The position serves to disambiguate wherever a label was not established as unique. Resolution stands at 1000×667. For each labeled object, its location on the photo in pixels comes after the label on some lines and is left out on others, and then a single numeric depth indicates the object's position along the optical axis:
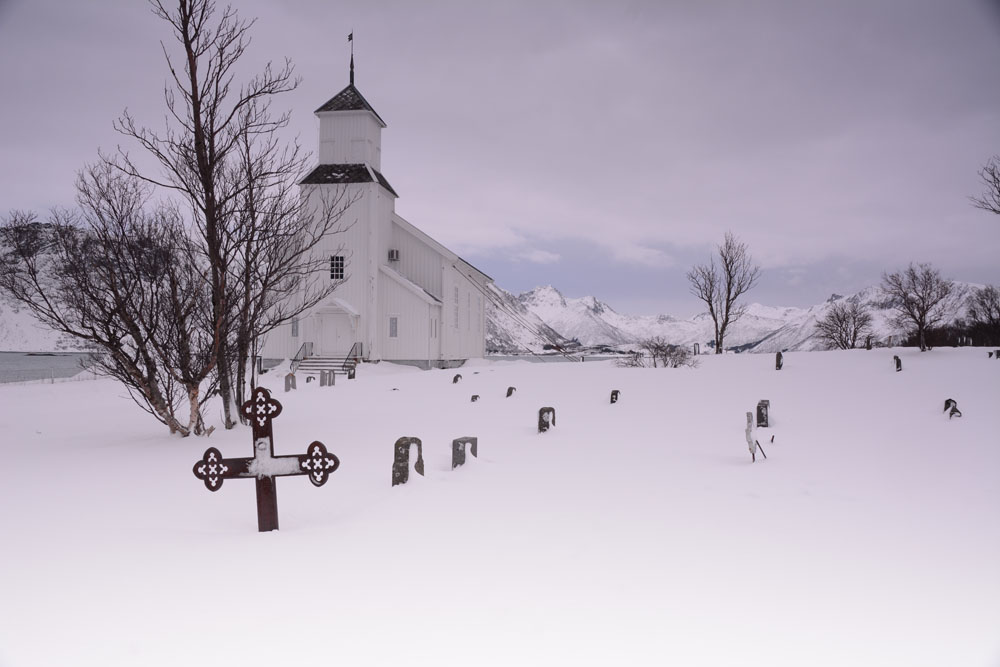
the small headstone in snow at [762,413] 12.30
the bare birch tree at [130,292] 11.01
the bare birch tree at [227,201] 11.49
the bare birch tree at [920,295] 22.00
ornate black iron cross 5.60
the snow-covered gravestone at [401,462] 7.63
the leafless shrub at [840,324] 41.66
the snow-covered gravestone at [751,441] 9.36
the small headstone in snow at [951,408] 11.78
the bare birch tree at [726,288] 33.69
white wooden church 31.27
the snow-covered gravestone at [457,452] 8.81
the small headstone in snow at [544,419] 12.45
